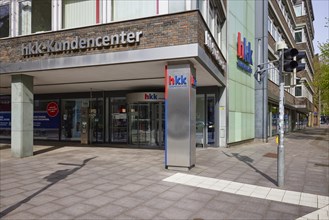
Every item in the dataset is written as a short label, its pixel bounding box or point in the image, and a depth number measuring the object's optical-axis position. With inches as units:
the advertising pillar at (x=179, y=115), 334.0
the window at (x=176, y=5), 339.9
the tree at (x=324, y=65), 781.3
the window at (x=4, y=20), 474.8
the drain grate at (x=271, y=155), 485.0
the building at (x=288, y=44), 879.7
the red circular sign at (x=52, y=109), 725.9
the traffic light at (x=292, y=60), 269.0
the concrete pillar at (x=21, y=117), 439.5
